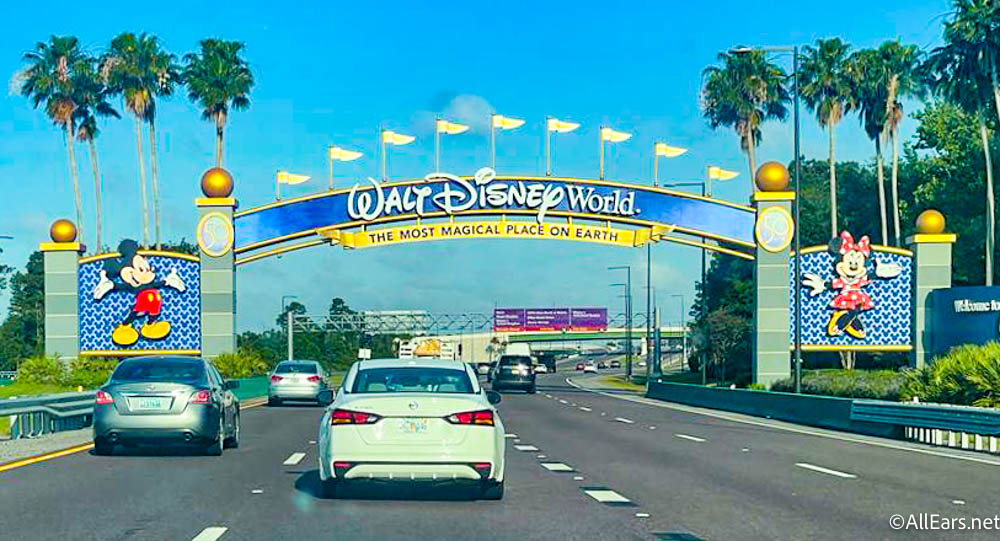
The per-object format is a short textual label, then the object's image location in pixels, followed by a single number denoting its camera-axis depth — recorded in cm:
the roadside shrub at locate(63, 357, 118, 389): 5177
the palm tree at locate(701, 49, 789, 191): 7975
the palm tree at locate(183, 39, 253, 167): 7262
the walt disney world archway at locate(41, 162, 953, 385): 5453
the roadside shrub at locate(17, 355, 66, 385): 5328
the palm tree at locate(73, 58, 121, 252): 7469
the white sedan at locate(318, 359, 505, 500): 1298
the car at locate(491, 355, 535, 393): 6175
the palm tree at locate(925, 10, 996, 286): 6544
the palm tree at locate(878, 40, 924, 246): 7694
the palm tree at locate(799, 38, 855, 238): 7712
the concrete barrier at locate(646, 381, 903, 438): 2984
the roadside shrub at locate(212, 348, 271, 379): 5291
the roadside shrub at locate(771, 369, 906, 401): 3628
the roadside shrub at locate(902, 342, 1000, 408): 2862
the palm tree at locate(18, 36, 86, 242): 7431
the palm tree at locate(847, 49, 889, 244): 7700
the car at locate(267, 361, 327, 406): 4169
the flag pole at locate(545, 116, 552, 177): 5578
